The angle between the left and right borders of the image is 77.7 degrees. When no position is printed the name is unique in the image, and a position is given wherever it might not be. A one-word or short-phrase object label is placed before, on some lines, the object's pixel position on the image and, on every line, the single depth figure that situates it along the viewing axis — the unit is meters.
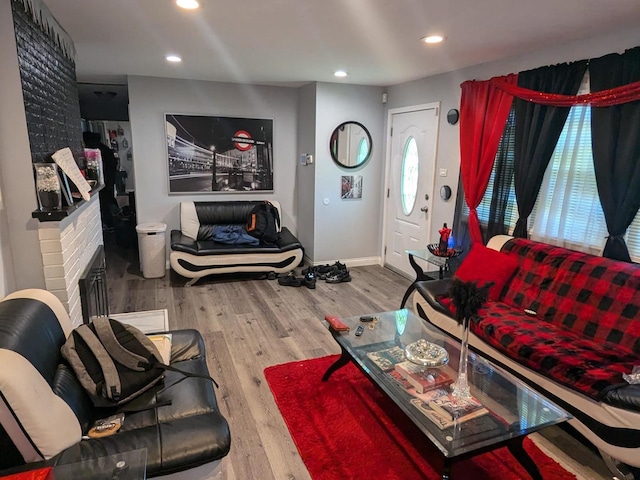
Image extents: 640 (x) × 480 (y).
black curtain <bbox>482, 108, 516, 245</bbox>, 3.43
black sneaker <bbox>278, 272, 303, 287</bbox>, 4.70
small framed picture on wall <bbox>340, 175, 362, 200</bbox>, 5.25
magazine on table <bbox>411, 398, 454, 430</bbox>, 1.79
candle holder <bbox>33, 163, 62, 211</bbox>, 2.10
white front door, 4.51
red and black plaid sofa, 1.94
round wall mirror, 5.08
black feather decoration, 1.93
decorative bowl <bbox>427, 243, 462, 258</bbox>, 3.67
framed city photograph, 5.06
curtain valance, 2.53
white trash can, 4.74
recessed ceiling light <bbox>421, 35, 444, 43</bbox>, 2.85
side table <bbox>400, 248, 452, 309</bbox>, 3.68
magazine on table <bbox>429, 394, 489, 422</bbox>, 1.85
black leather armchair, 1.28
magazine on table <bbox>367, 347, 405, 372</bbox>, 2.27
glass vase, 1.96
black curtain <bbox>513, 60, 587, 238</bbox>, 2.93
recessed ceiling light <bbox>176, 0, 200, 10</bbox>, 2.24
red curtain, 3.47
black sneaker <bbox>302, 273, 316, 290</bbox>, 4.67
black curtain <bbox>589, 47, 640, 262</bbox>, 2.55
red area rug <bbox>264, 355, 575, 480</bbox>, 2.01
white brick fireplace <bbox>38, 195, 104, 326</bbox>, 2.17
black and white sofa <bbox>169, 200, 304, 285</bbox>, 4.61
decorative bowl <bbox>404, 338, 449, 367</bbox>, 2.21
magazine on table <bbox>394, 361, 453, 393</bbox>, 2.04
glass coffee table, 1.73
